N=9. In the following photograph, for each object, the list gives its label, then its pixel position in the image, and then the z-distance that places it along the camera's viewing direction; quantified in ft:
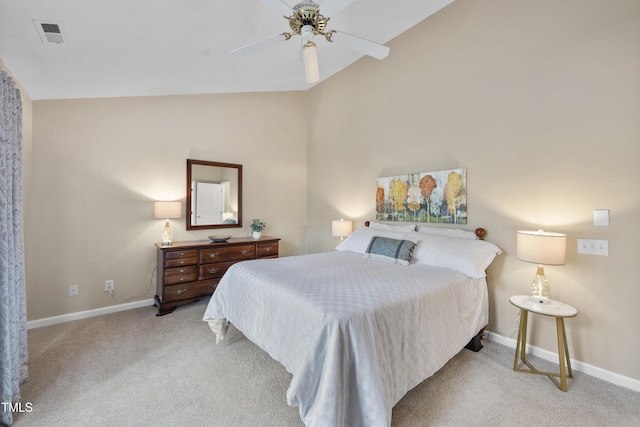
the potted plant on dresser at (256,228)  13.34
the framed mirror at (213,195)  12.41
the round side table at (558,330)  6.27
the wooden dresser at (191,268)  10.42
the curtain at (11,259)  5.08
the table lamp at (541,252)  6.44
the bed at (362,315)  4.42
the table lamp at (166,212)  10.99
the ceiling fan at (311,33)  5.91
